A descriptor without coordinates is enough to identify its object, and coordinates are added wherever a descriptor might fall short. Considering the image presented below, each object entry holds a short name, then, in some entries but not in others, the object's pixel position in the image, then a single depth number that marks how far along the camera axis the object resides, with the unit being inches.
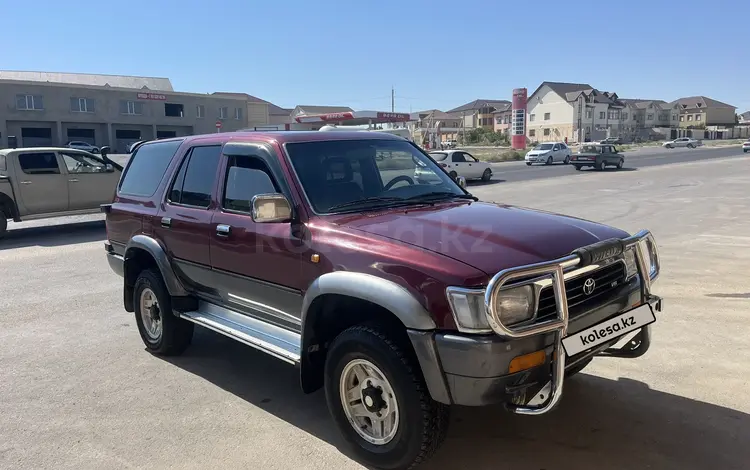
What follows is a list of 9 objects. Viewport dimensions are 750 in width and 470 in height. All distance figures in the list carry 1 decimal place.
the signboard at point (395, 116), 2024.9
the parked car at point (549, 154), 1519.4
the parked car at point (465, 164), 1029.2
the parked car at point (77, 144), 2124.5
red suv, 115.8
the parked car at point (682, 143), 2952.8
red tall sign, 2524.6
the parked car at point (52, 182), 474.6
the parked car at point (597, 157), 1306.6
